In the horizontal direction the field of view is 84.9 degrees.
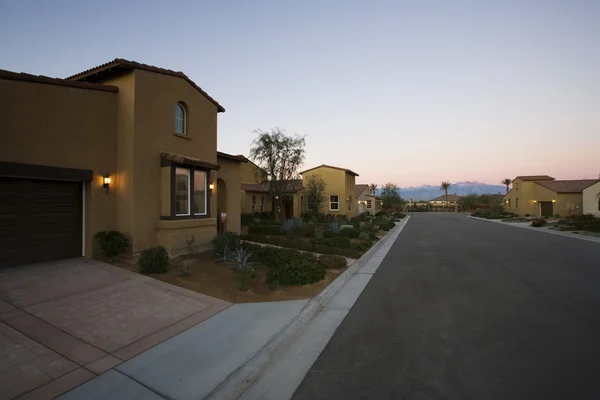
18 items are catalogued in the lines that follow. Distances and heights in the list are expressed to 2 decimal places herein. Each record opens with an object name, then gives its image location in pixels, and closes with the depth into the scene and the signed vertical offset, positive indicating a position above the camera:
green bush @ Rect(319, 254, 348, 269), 10.38 -1.82
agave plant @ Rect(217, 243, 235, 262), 10.02 -1.54
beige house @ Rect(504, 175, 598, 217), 45.22 +1.45
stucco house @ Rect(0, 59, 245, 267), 7.88 +1.23
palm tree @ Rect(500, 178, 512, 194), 82.30 +5.95
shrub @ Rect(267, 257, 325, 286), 8.20 -1.81
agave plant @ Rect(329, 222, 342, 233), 18.78 -1.37
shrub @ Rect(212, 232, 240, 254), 10.48 -1.21
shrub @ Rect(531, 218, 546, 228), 31.86 -1.75
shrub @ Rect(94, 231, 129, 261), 9.21 -1.07
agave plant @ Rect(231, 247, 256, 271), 8.82 -1.62
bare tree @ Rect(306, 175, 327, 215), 33.44 +1.32
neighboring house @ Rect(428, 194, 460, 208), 115.52 +1.30
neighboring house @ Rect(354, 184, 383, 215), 50.96 +0.84
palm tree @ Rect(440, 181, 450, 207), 104.88 +6.20
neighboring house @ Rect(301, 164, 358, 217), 37.00 +2.07
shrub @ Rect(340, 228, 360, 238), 18.84 -1.61
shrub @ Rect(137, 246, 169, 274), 8.24 -1.44
